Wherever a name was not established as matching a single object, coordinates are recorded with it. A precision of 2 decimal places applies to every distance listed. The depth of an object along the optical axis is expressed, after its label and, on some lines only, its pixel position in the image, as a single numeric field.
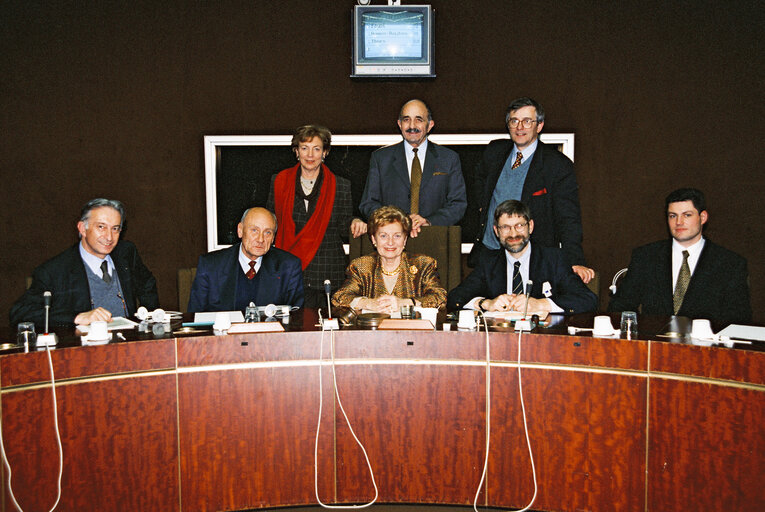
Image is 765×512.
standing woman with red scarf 3.70
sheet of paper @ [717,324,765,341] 2.21
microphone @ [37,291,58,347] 2.15
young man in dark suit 2.85
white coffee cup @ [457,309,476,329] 2.42
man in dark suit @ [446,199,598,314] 2.92
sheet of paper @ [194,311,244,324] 2.61
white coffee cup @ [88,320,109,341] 2.24
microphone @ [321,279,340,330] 2.42
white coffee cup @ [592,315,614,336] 2.29
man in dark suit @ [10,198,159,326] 2.61
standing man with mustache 3.74
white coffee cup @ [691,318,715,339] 2.21
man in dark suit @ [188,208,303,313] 3.06
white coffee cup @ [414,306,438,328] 2.60
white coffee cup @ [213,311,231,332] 2.43
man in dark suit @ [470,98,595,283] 3.34
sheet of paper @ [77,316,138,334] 2.45
